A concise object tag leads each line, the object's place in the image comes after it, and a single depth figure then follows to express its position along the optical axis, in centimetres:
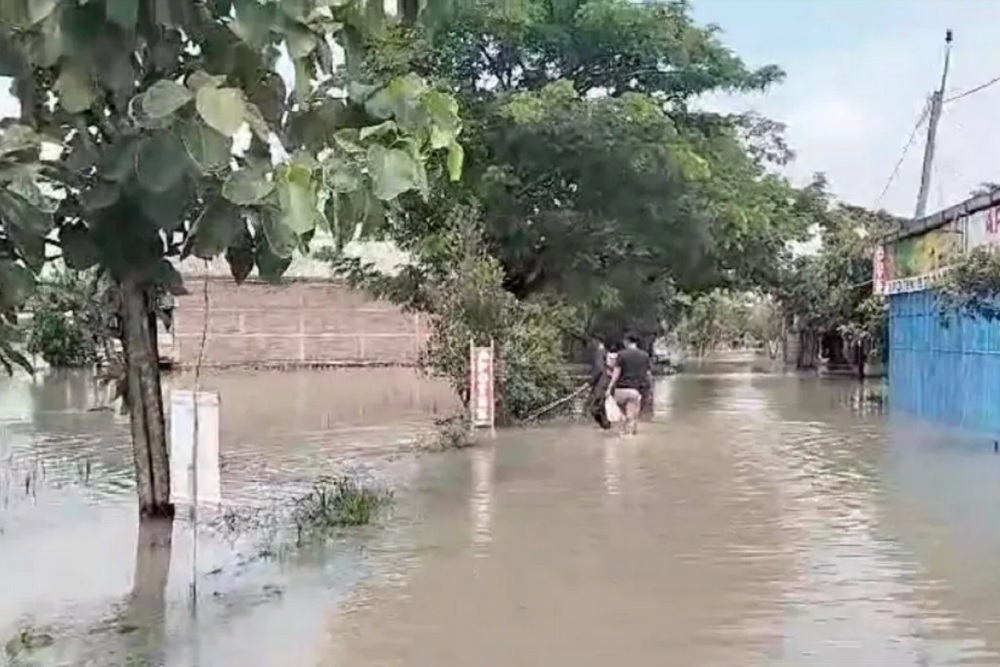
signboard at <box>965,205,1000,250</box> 1997
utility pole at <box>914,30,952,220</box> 3256
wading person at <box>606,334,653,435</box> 2102
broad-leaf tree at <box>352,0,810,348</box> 2397
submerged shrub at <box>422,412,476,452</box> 1911
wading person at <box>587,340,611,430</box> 2230
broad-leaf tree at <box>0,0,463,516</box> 295
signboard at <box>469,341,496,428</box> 2053
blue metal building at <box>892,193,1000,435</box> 2095
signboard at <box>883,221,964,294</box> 2238
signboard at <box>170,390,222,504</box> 901
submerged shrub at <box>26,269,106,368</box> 455
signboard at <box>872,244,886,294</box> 2803
